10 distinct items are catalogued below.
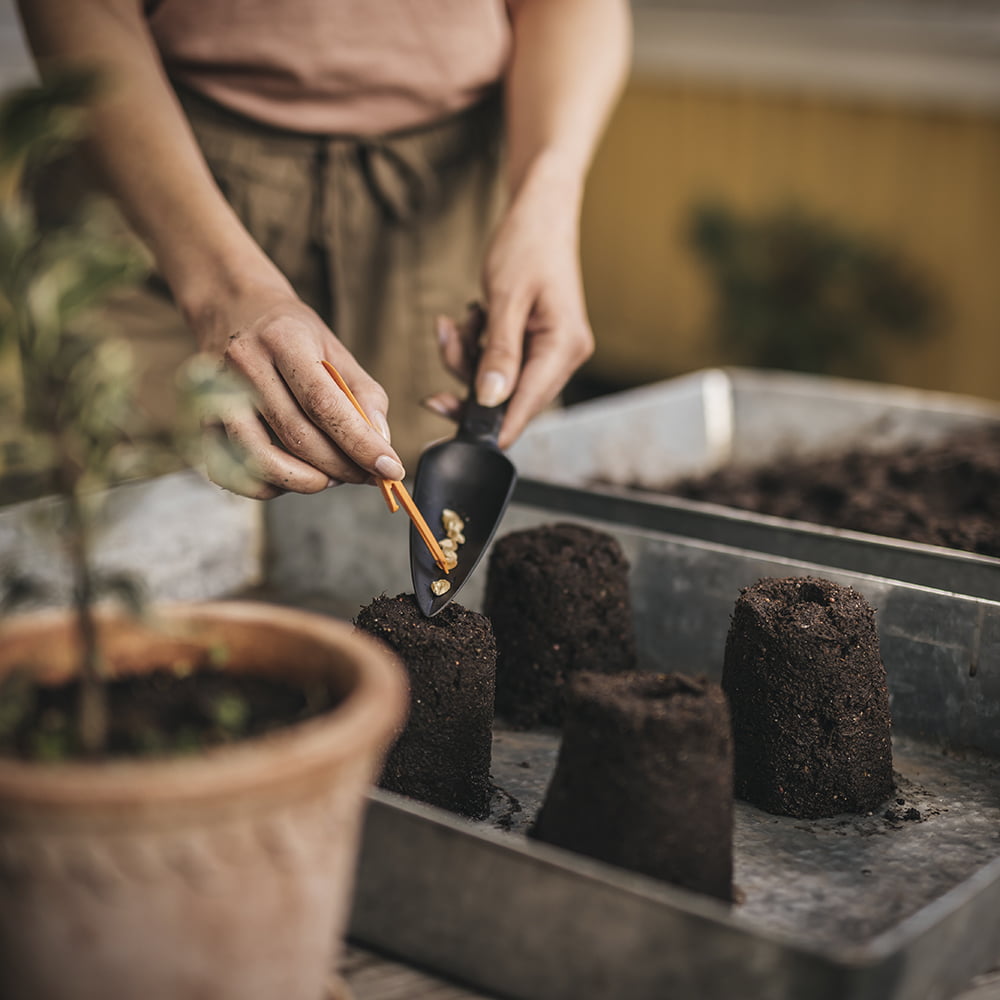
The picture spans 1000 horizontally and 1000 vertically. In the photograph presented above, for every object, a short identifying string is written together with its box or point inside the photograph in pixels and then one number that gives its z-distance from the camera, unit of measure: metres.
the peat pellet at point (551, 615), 1.50
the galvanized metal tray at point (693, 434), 1.68
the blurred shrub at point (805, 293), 4.25
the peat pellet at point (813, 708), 1.27
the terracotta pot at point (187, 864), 0.67
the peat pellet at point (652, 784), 0.99
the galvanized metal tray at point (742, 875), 0.87
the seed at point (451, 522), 1.43
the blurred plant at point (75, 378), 0.74
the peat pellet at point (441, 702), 1.21
